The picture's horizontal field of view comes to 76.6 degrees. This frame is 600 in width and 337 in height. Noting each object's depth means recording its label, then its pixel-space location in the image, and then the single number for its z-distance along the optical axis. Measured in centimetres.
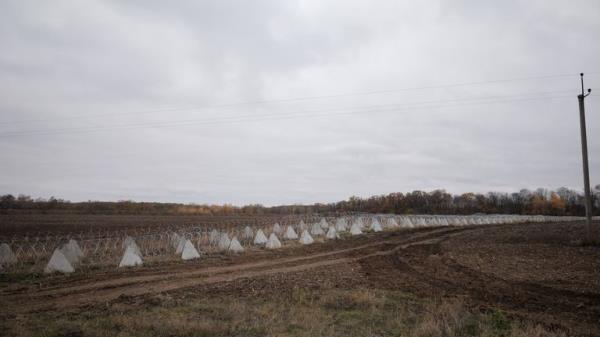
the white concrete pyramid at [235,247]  2238
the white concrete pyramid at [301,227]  3531
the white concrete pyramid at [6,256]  1744
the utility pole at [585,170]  1929
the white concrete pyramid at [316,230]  3216
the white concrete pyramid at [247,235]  2827
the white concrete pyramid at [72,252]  1781
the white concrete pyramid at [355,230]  3209
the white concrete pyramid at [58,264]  1605
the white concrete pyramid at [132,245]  1917
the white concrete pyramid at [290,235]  2975
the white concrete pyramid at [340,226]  3432
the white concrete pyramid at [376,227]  3573
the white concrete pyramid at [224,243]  2272
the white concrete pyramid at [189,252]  1953
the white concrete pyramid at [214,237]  2584
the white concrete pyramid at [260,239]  2650
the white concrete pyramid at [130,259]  1747
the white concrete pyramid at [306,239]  2626
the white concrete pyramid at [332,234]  2952
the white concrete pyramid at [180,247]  2127
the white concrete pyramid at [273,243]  2417
